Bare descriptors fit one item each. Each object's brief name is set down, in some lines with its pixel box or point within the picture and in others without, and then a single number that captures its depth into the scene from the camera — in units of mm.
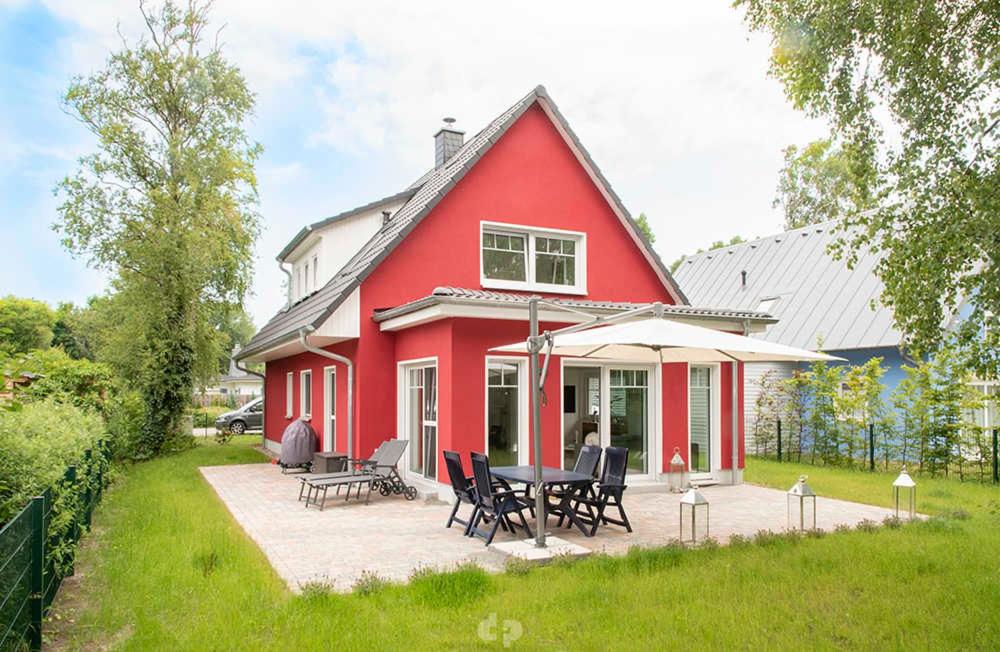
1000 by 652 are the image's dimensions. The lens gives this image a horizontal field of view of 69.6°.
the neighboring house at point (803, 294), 18984
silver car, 30052
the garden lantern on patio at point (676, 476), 12414
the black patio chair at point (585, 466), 8872
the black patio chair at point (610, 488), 8727
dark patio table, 8477
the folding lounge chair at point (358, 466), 11031
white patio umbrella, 7500
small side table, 13070
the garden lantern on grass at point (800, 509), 8586
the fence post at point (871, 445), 15461
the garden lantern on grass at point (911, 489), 8953
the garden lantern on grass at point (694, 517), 8008
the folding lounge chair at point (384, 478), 10802
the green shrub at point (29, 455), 5289
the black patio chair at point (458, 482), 8789
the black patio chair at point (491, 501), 8156
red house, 11242
